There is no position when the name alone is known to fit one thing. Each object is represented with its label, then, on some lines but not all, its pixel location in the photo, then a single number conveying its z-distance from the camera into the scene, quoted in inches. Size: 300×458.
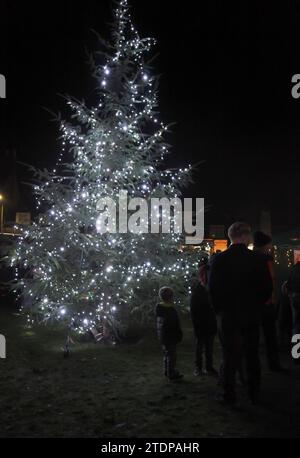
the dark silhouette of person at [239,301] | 215.8
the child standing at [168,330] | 279.4
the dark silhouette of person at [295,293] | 325.4
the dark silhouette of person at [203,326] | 288.5
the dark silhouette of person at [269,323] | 291.1
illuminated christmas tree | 376.5
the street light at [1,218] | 1290.6
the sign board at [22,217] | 1185.3
